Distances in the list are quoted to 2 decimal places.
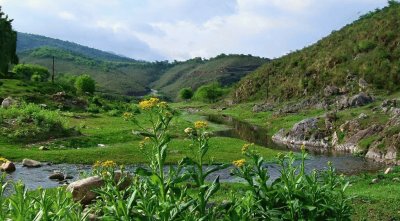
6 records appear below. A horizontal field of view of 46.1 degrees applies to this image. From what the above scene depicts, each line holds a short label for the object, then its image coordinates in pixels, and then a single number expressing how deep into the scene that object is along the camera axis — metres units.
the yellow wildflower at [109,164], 8.98
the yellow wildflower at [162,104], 8.85
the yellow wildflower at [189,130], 9.44
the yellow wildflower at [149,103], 8.66
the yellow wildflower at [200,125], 9.29
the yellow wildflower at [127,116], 8.82
